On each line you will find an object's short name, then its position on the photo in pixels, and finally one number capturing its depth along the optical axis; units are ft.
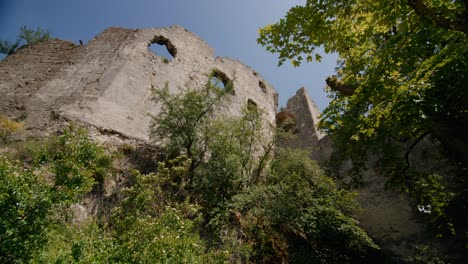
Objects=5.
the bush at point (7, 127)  22.70
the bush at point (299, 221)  24.32
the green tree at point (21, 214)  11.94
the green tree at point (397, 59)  14.33
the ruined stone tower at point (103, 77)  26.17
